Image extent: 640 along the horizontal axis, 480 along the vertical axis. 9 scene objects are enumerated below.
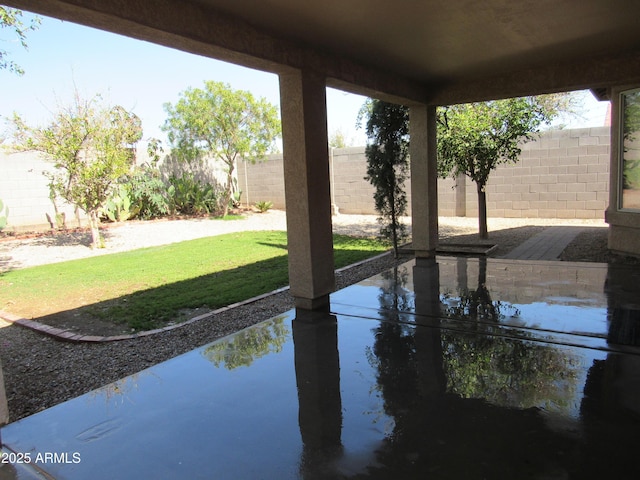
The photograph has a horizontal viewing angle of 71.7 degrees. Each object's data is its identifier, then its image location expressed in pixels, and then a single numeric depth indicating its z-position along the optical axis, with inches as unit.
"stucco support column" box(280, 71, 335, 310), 184.9
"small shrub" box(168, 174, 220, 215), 637.3
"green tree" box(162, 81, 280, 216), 621.6
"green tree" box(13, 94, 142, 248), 402.6
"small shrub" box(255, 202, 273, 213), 718.2
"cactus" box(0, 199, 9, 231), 482.3
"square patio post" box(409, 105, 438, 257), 295.7
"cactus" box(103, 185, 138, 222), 565.0
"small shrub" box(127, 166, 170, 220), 588.4
